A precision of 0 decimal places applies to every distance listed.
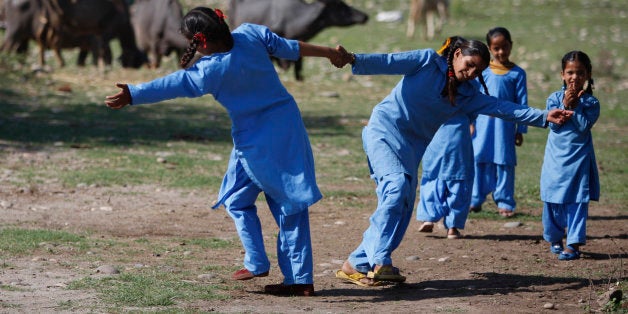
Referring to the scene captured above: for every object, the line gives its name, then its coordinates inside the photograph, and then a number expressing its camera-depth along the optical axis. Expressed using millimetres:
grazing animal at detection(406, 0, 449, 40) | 45312
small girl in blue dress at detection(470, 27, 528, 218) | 15484
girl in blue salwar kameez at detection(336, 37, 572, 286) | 10852
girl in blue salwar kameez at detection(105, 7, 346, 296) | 9836
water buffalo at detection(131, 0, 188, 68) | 37844
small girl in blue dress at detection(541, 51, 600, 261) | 12312
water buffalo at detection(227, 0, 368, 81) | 35000
